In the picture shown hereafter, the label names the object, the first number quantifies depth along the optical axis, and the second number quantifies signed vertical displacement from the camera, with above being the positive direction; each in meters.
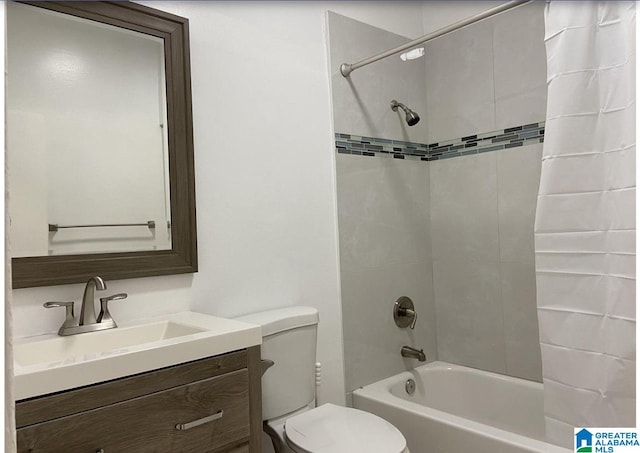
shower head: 2.33 +0.61
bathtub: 1.72 -0.76
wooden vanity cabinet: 1.00 -0.38
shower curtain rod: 1.62 +0.79
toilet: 1.53 -0.61
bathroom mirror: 1.38 +0.34
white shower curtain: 1.25 +0.02
